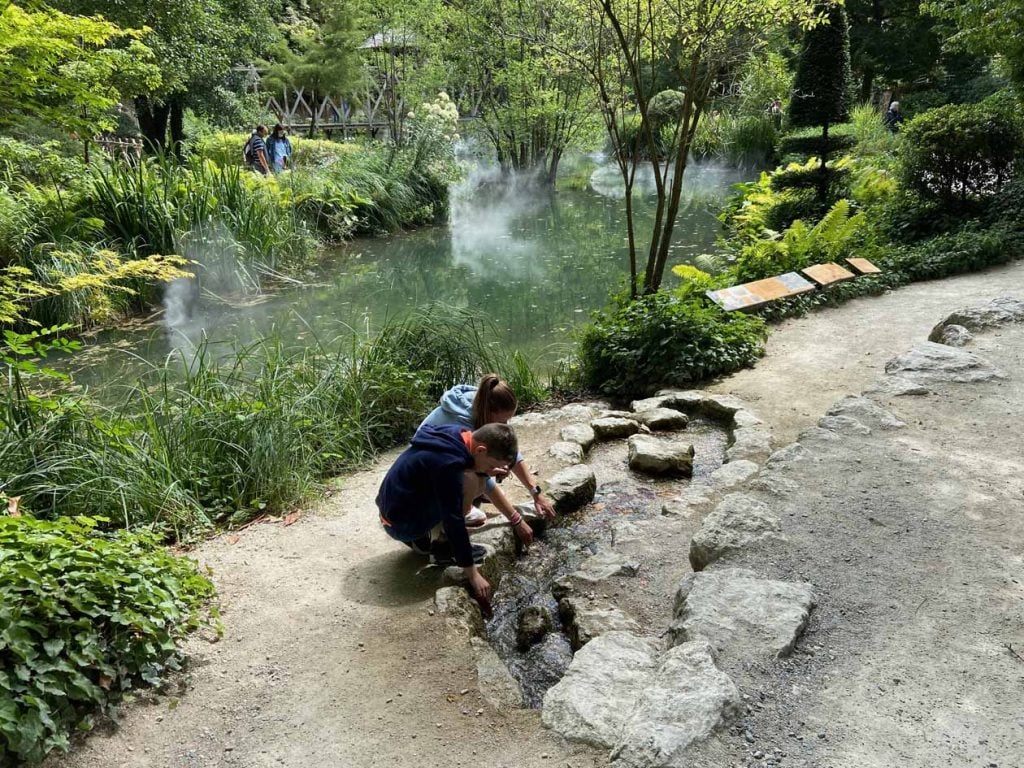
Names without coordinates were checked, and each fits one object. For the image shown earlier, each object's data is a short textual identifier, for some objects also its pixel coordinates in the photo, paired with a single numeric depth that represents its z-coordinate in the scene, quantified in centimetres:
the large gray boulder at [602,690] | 216
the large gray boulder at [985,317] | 523
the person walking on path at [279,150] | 1388
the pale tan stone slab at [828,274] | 699
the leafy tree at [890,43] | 2223
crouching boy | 279
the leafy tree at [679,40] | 582
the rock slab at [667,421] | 484
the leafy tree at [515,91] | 1777
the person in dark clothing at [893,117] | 1726
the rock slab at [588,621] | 279
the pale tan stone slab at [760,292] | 624
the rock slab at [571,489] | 380
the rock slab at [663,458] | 417
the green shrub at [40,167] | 856
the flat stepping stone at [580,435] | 460
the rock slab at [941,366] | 436
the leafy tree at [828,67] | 1088
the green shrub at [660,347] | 547
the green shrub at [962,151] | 842
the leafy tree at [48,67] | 434
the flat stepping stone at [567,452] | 436
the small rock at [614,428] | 475
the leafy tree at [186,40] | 1161
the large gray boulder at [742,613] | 224
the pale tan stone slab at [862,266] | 738
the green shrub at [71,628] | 193
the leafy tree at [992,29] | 823
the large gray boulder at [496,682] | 239
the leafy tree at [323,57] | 2233
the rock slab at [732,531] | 282
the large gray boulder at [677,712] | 187
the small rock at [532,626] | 286
